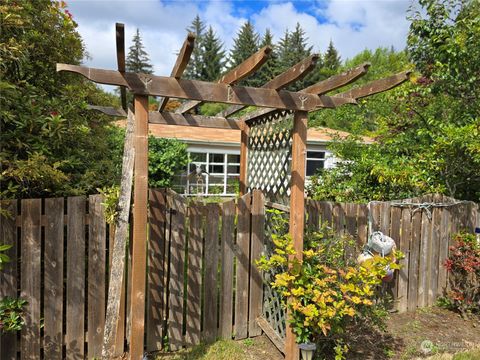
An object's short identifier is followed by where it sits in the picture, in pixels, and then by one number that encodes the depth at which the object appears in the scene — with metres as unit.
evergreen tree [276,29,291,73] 35.19
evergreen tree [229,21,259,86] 37.50
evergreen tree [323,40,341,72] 36.42
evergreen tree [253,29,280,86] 30.50
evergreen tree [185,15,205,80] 37.41
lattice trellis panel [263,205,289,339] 3.10
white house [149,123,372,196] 13.30
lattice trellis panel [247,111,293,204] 3.14
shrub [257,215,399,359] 2.61
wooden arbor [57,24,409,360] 2.17
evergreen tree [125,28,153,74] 35.05
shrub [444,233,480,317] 3.85
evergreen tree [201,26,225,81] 37.41
